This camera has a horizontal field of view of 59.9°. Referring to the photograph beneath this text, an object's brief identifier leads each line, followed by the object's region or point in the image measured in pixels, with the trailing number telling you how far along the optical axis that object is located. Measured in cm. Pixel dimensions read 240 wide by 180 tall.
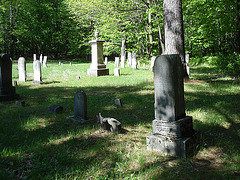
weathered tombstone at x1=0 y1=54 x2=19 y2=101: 753
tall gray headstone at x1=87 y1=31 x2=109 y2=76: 1411
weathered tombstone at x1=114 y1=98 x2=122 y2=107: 649
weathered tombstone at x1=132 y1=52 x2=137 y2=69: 1814
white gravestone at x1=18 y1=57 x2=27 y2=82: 1152
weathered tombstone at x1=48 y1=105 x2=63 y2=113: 587
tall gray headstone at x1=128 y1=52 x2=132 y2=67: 2083
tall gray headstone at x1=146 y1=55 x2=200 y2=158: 345
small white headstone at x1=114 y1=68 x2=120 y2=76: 1354
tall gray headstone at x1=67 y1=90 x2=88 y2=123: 513
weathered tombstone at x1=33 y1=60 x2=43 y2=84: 1102
